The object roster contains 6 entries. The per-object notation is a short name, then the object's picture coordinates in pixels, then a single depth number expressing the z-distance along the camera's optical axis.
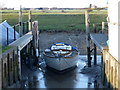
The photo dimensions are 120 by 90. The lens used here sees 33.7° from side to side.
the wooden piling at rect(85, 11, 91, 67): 14.53
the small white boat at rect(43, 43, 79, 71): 12.97
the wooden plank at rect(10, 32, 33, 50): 11.16
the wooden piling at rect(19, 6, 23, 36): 14.32
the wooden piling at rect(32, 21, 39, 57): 15.70
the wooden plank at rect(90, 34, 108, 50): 10.19
